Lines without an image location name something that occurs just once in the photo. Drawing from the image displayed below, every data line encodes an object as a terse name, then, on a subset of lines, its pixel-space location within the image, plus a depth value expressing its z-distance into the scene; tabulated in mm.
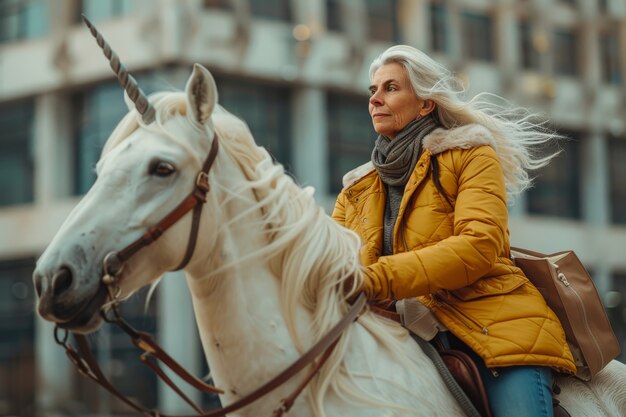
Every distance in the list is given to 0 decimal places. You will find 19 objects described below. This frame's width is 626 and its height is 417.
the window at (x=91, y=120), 28188
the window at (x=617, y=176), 38562
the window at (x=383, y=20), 31344
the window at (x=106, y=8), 28141
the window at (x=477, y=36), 34594
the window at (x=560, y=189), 36094
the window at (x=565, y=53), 37438
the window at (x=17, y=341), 28781
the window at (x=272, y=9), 28438
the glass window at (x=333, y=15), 29953
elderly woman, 4094
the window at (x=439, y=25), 33406
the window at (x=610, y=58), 38656
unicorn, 3818
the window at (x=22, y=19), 30562
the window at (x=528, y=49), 36375
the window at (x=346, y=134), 29703
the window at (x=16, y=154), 30844
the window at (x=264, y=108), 27781
